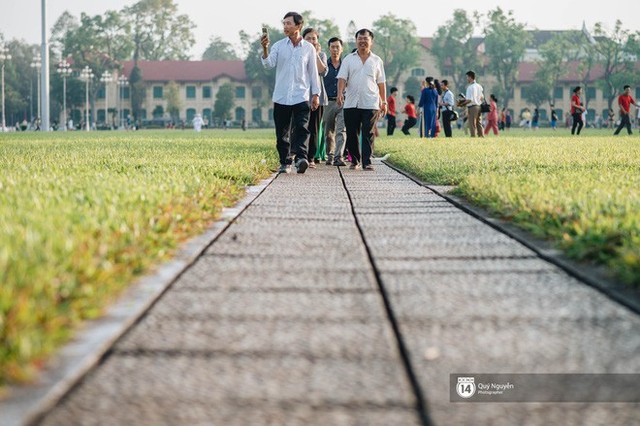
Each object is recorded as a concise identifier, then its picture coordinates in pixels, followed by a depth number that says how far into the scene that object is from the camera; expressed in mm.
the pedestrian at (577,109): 31953
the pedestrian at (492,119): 32531
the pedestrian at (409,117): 31678
